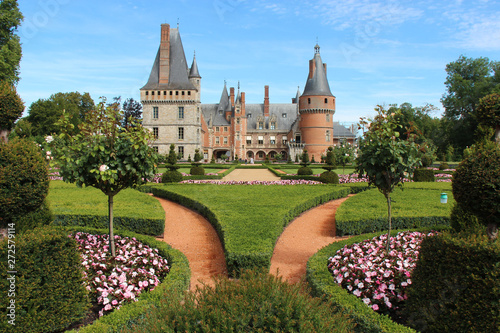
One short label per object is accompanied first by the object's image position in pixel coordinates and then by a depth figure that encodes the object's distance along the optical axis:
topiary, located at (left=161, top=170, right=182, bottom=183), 16.34
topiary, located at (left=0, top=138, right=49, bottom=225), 3.82
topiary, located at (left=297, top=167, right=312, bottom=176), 21.56
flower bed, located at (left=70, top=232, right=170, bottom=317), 3.96
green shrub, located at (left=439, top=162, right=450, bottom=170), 25.70
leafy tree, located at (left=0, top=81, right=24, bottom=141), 4.22
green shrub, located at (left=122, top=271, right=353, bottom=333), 2.19
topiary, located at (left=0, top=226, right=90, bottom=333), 3.15
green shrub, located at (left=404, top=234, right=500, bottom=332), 2.92
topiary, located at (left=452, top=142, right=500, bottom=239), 3.76
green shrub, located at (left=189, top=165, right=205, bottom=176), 20.28
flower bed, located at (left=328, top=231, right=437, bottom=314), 3.92
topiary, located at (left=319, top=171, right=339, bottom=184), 16.46
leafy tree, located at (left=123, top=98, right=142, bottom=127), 55.72
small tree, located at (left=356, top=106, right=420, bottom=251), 5.27
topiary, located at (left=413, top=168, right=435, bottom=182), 17.09
